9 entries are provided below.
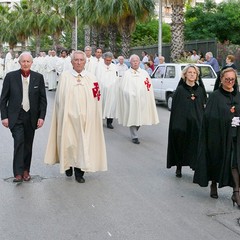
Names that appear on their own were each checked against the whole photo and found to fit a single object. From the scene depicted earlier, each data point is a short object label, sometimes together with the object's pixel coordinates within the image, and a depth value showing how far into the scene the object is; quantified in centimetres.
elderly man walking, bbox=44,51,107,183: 746
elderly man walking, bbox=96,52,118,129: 1392
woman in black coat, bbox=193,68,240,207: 643
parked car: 1772
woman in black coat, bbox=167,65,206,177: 783
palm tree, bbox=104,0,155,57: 2773
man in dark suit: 738
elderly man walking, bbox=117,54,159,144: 1120
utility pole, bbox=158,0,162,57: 2705
